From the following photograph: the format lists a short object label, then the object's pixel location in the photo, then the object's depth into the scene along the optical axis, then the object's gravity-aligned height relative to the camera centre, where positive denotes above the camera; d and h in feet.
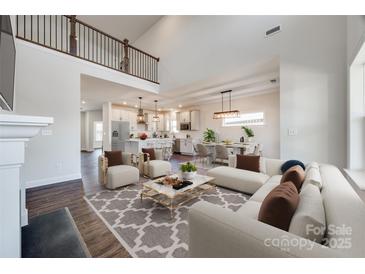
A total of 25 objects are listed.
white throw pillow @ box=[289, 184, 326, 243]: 2.86 -1.61
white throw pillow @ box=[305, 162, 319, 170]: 6.95 -1.31
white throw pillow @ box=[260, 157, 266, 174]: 10.19 -1.92
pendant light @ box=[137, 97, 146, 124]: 20.54 +2.76
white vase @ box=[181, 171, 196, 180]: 9.00 -2.21
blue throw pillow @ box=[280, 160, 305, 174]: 8.41 -1.52
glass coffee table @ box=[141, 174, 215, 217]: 7.37 -3.01
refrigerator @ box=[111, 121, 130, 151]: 23.48 +0.50
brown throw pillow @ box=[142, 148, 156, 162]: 14.15 -1.35
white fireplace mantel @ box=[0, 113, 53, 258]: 2.33 -0.53
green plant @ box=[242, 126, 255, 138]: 18.80 +0.59
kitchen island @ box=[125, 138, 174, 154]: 19.21 -0.88
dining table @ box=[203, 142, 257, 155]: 17.03 -1.13
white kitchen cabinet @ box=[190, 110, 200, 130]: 25.90 +3.02
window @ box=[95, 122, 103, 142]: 32.52 +1.24
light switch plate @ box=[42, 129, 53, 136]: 11.08 +0.40
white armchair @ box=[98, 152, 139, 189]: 10.05 -2.51
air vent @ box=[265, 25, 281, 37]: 10.30 +7.20
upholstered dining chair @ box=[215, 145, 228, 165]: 16.05 -1.59
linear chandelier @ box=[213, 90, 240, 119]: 16.96 +2.61
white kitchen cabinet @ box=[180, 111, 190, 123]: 26.78 +3.60
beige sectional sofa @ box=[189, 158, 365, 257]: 2.39 -1.69
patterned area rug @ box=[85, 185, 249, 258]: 5.14 -3.58
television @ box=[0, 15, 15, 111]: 3.44 +1.96
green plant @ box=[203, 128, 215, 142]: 21.61 +0.14
